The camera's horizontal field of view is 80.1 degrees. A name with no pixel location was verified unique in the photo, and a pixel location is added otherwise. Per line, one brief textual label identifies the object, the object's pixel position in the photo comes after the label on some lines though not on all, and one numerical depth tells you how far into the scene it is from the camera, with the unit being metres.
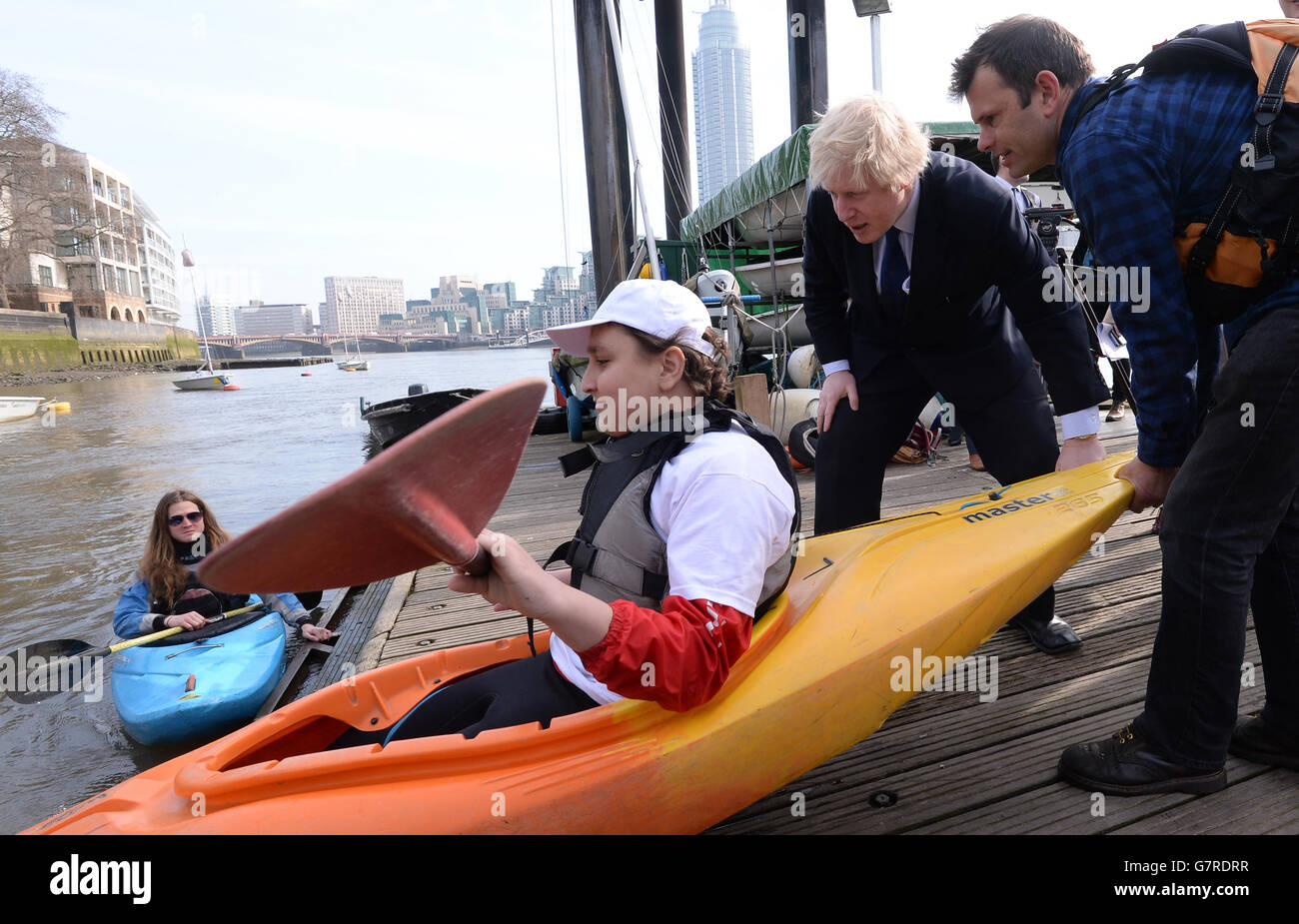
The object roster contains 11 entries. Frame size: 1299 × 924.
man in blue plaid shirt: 1.54
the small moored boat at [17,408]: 23.08
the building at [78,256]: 50.22
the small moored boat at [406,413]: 9.20
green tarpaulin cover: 7.86
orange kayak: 1.51
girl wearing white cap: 1.26
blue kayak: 3.80
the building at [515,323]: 89.46
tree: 46.19
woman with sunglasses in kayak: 4.17
